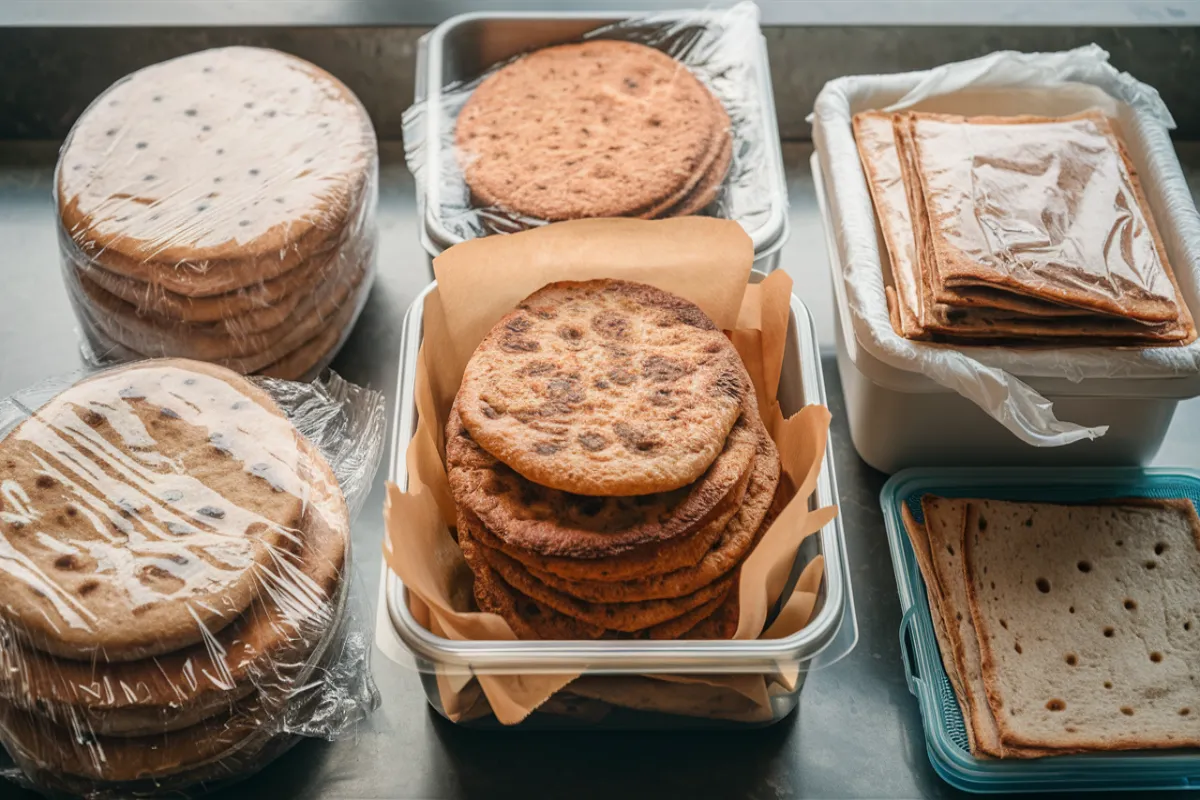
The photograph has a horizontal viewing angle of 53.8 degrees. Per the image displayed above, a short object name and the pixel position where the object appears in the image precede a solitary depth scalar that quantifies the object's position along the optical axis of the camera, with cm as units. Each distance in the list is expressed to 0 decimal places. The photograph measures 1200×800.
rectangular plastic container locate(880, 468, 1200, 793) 99
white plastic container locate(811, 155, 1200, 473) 111
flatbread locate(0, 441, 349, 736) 87
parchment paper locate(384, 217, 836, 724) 91
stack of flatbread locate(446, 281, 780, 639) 90
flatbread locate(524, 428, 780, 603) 90
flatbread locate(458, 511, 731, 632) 90
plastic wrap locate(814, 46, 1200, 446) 107
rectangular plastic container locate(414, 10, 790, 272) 135
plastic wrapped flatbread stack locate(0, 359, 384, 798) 87
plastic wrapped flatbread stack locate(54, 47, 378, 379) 113
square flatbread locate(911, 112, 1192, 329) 109
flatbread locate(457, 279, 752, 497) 91
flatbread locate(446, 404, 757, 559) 89
